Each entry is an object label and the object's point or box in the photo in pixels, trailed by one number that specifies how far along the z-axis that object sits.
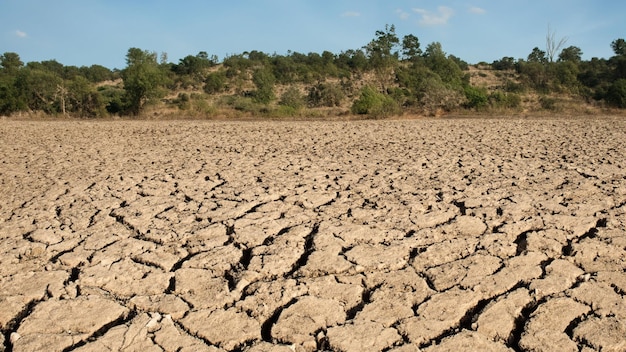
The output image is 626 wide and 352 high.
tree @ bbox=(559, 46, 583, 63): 36.26
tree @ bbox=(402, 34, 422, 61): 34.25
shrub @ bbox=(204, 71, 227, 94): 28.61
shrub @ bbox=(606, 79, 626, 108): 17.60
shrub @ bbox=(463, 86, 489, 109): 17.23
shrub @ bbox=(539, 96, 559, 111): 16.84
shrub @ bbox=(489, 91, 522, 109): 17.63
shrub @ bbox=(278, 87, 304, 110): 21.04
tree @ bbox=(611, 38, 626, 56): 34.53
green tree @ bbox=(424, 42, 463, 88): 26.20
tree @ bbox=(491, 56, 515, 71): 36.94
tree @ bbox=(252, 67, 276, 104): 23.75
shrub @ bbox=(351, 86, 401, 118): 15.41
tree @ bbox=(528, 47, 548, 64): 35.71
